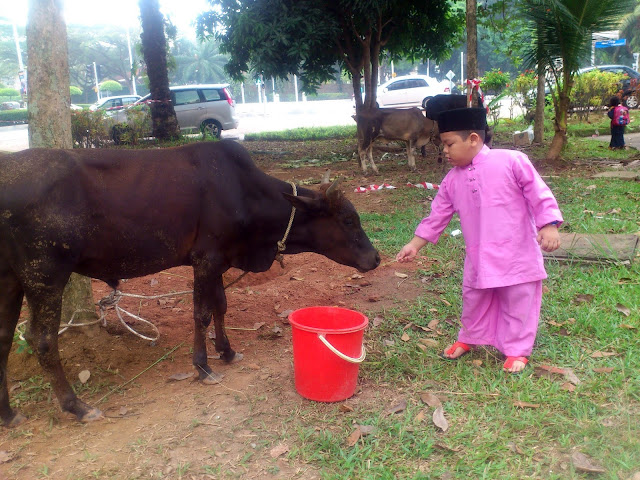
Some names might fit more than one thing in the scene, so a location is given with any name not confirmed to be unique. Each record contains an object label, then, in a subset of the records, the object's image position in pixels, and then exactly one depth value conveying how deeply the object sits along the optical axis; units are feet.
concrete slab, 18.48
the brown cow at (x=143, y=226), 11.46
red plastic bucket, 11.50
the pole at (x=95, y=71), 213.87
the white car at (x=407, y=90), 88.12
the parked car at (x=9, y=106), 152.79
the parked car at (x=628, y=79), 74.02
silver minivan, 68.23
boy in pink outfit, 12.32
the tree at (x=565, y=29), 33.60
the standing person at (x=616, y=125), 43.10
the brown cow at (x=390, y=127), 40.06
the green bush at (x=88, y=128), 47.85
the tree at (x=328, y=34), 38.09
